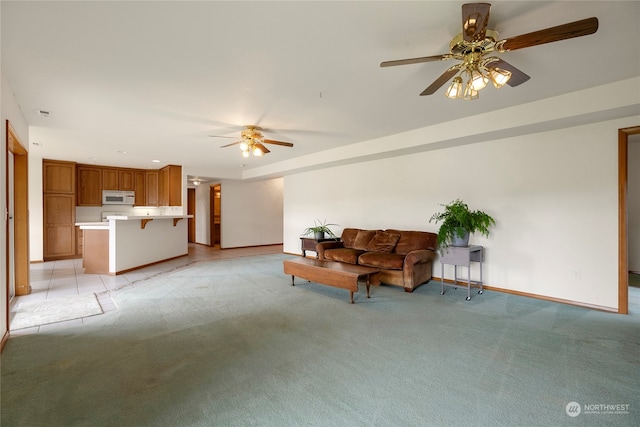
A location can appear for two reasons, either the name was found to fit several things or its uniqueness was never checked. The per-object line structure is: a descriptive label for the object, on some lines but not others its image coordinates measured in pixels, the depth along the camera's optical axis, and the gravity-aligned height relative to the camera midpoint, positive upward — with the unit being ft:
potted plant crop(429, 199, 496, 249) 13.62 -0.60
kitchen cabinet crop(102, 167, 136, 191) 26.55 +3.25
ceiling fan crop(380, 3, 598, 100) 5.65 +3.58
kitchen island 17.75 -1.92
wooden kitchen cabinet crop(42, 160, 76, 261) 23.26 +0.43
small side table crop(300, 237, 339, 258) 20.88 -2.21
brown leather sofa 14.22 -2.25
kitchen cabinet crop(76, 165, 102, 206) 25.29 +2.52
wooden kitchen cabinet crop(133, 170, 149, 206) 28.09 +2.62
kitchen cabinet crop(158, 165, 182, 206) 25.61 +2.51
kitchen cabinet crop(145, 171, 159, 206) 28.12 +2.49
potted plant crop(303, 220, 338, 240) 20.85 -1.30
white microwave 26.45 +1.54
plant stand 13.23 -2.06
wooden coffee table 12.34 -2.72
